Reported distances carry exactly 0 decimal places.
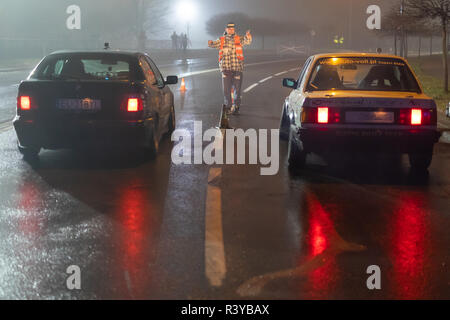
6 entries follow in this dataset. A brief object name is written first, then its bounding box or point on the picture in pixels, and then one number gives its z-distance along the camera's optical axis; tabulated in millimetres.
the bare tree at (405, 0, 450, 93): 18438
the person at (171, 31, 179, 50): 58397
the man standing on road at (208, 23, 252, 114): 14273
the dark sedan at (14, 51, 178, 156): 8172
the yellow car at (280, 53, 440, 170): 7453
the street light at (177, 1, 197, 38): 72312
